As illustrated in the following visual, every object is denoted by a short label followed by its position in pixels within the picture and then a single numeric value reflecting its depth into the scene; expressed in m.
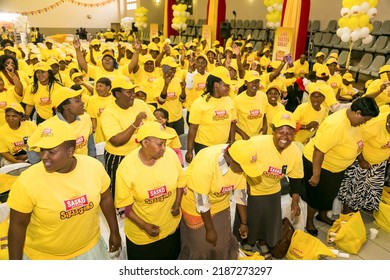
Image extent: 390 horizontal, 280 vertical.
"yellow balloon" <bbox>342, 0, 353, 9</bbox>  7.56
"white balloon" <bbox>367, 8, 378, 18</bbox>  7.37
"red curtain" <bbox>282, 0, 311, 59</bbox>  8.93
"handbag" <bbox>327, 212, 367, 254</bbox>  3.10
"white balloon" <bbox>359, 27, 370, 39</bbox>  7.54
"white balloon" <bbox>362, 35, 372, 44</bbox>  7.92
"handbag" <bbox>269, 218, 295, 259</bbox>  2.92
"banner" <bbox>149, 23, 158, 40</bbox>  14.20
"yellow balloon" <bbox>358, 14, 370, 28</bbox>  7.46
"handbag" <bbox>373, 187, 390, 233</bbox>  3.48
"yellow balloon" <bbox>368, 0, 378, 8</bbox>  7.34
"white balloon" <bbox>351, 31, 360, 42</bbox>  7.61
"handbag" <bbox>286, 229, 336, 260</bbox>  2.89
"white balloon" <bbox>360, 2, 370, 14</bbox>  7.27
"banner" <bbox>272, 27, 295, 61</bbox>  8.70
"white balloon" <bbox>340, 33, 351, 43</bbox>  7.76
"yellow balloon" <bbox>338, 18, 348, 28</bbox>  7.75
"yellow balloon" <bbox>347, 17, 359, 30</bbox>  7.53
